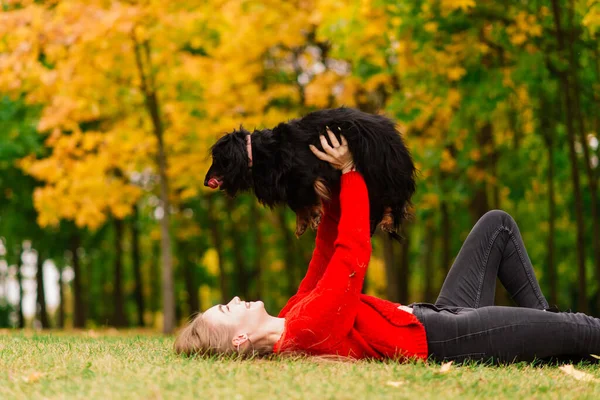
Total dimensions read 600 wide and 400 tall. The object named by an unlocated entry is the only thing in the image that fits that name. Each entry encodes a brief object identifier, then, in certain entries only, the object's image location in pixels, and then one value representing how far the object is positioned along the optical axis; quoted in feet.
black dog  14.47
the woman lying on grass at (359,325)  14.20
